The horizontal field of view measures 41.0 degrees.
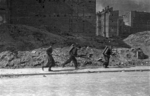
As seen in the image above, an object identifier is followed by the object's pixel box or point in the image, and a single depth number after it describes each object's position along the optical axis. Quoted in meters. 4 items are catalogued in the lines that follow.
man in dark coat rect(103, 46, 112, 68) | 13.26
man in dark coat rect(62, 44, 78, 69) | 12.20
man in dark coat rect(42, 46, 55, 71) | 11.57
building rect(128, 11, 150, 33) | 35.84
